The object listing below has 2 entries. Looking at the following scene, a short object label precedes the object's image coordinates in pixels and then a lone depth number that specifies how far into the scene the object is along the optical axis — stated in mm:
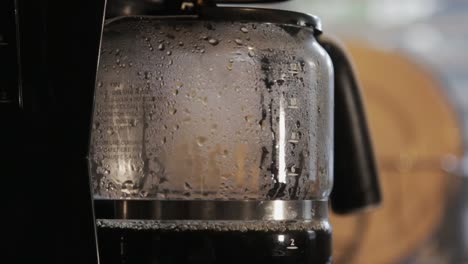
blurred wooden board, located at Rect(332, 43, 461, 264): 2342
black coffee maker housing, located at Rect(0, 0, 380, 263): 634
